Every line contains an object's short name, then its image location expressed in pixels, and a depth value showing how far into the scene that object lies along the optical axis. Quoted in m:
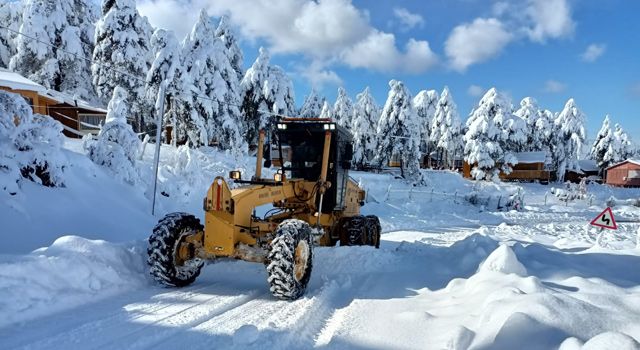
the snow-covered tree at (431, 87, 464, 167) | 55.38
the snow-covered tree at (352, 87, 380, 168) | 53.25
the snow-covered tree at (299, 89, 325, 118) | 60.25
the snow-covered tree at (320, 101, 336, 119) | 62.30
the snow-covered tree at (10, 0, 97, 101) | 32.31
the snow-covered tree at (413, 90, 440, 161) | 61.84
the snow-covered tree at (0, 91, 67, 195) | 8.76
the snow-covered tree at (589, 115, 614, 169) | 61.66
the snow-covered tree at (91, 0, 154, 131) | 30.47
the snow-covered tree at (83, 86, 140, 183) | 14.19
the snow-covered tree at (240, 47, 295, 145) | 35.38
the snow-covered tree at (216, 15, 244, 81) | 36.28
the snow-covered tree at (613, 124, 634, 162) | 61.79
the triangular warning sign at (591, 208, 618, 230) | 11.94
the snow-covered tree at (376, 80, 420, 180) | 43.31
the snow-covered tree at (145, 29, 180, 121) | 27.09
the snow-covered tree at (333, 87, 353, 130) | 58.31
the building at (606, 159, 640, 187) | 57.42
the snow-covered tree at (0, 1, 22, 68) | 38.34
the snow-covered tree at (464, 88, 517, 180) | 46.00
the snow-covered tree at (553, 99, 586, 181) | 56.34
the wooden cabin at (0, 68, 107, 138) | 23.69
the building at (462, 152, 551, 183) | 55.38
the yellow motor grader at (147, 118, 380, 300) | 6.42
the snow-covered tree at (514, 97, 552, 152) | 58.56
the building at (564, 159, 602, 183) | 64.81
